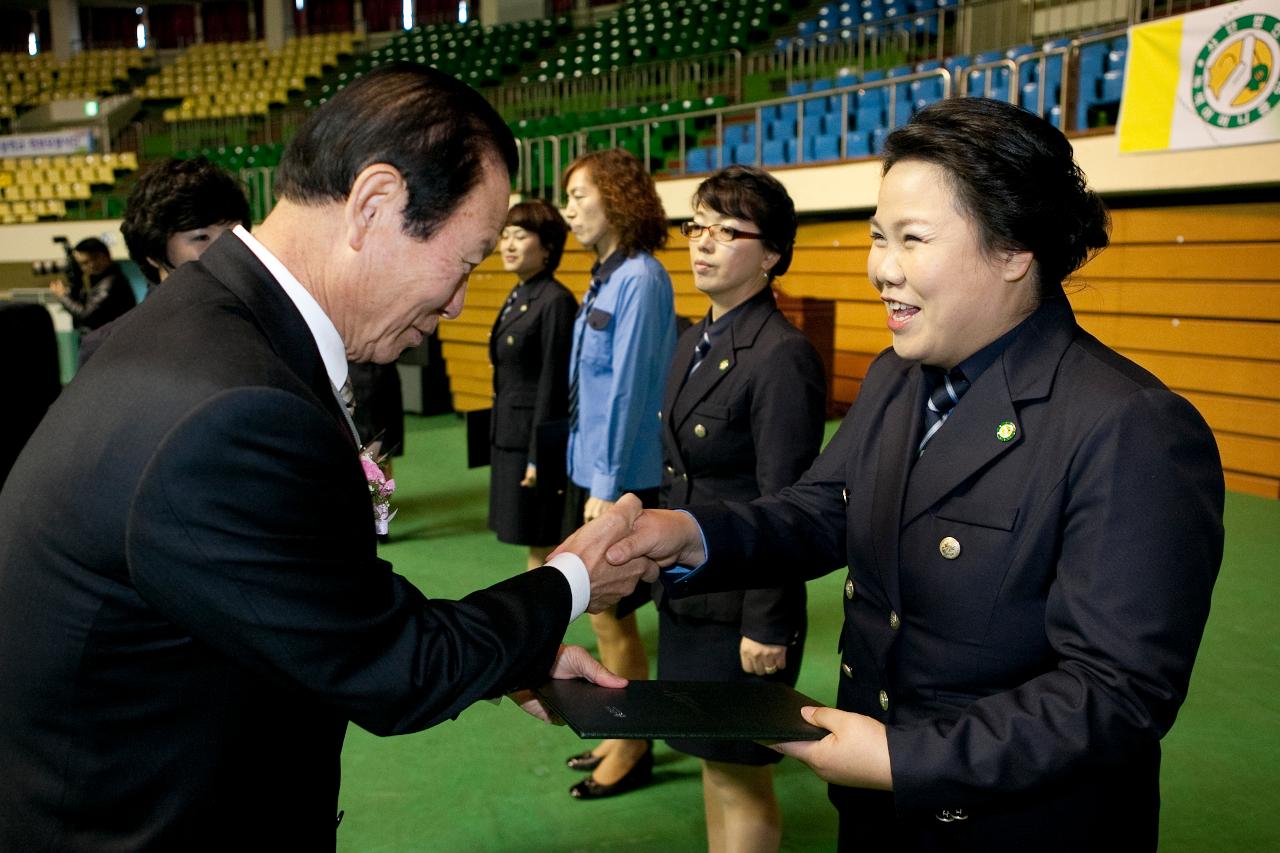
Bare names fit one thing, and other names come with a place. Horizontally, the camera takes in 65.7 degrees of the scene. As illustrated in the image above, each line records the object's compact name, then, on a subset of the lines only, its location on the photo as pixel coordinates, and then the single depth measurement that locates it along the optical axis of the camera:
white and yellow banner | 5.55
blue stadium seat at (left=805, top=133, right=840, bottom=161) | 9.27
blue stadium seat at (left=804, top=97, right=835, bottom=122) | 10.21
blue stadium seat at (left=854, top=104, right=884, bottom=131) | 8.93
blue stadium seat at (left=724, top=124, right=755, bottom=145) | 11.12
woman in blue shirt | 3.26
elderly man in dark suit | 0.96
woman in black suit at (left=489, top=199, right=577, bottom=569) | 3.97
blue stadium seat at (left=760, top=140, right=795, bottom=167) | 9.88
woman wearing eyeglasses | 2.26
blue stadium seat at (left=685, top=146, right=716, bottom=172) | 10.98
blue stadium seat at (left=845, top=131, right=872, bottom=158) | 8.77
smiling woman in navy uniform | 1.16
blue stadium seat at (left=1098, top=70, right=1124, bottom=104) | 7.08
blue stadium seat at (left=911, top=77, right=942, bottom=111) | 9.21
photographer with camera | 6.14
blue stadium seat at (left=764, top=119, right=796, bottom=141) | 10.36
